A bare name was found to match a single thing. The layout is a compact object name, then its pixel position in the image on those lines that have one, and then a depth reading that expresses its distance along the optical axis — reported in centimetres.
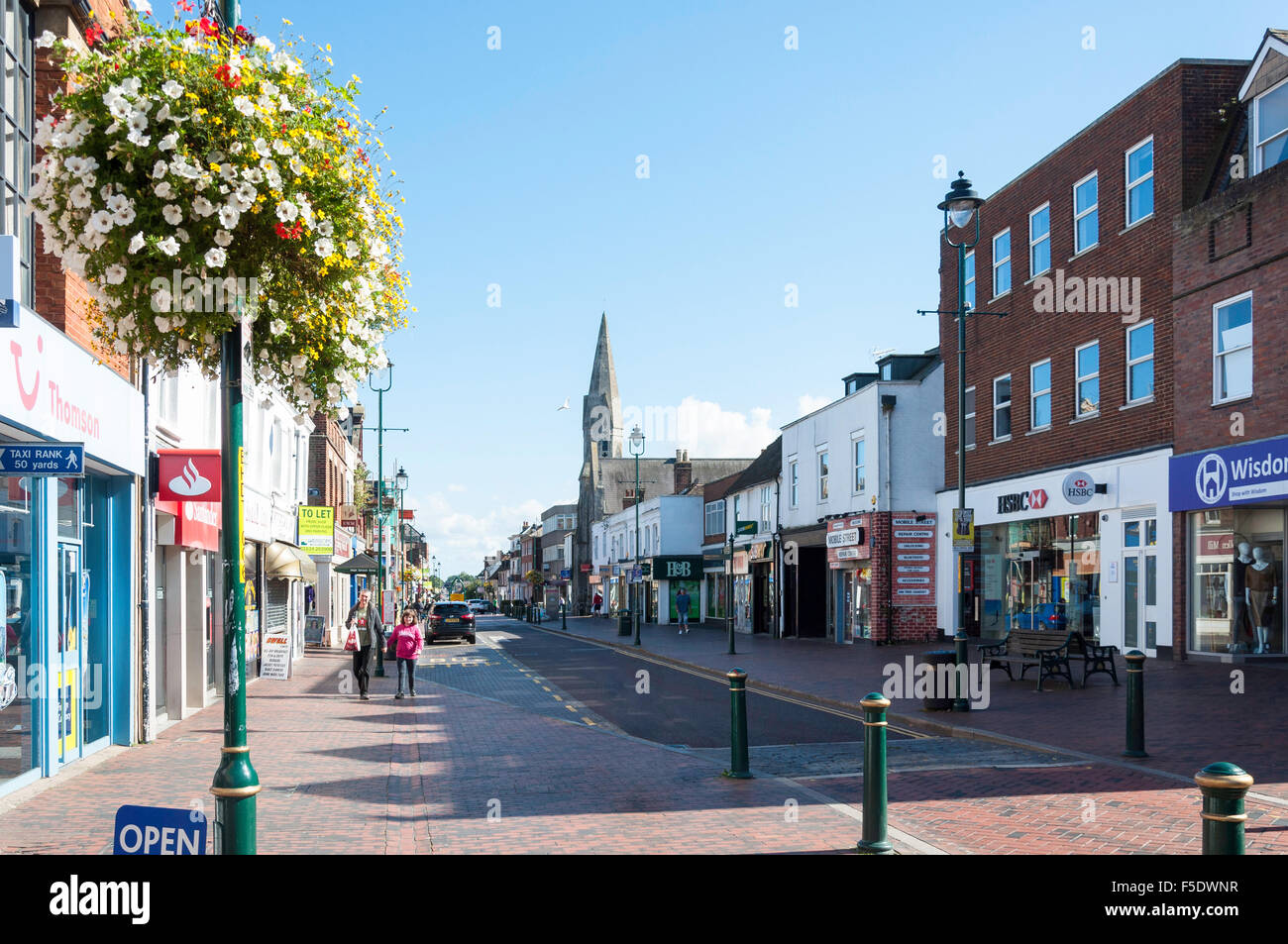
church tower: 9719
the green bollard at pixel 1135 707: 1141
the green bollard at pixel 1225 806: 486
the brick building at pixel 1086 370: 2134
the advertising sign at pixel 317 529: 3153
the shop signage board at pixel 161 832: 481
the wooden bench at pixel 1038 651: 1834
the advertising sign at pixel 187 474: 1375
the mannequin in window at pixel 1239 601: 1934
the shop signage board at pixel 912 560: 3209
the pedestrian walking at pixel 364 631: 1959
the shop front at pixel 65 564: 984
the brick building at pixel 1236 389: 1827
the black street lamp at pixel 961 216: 1692
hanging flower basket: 541
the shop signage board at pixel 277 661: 2328
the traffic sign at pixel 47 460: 859
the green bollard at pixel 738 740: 1060
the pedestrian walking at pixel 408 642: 1986
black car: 4194
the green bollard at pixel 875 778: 738
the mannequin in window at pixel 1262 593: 1906
